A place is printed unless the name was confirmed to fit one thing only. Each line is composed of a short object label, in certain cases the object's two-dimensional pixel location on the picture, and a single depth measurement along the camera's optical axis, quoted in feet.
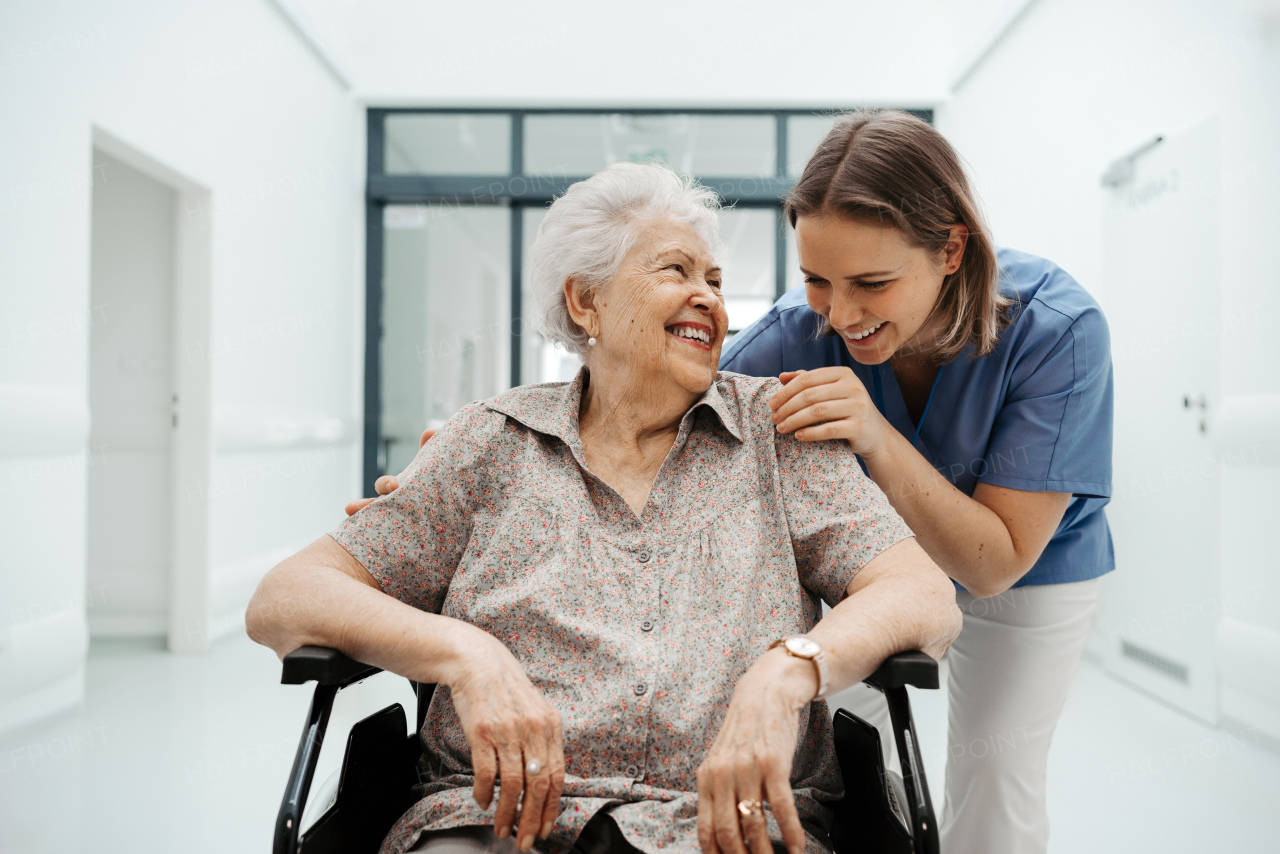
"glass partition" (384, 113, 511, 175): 19.47
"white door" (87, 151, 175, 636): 13.56
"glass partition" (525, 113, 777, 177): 19.31
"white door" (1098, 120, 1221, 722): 9.70
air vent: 10.07
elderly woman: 3.21
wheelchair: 3.12
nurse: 4.12
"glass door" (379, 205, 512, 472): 19.97
